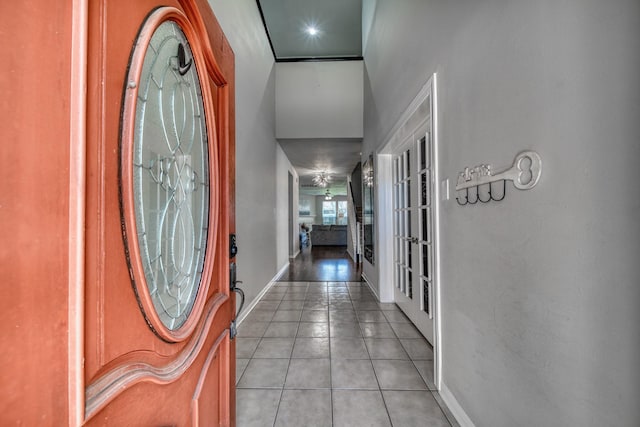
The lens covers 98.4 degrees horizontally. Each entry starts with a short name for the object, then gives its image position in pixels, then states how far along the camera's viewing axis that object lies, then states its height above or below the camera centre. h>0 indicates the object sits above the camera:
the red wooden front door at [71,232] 0.37 -0.02
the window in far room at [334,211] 16.72 +0.44
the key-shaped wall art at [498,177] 0.98 +0.17
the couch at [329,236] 10.66 -0.68
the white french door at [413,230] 2.43 -0.12
